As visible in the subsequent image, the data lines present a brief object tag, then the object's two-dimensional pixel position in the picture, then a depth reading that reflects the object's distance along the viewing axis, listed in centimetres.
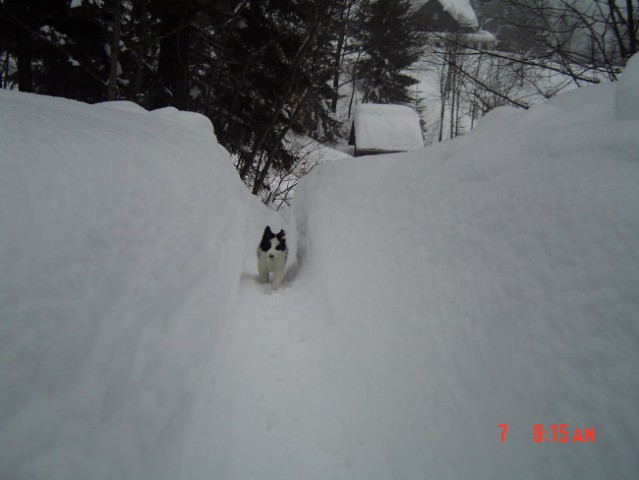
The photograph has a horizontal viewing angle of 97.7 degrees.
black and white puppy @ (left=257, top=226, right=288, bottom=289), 356
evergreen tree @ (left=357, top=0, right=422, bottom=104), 716
